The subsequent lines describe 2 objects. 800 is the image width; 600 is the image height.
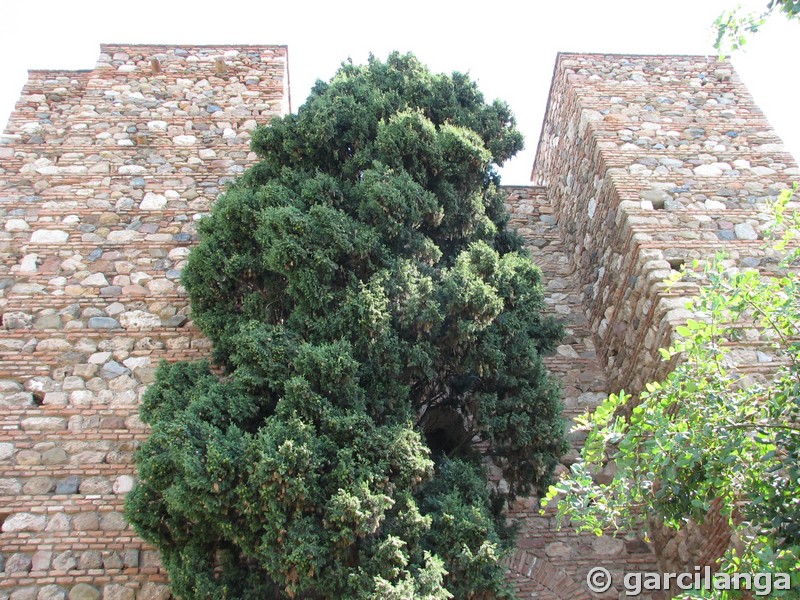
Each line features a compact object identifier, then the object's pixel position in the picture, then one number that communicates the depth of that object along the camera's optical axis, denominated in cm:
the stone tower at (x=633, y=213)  620
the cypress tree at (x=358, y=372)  455
